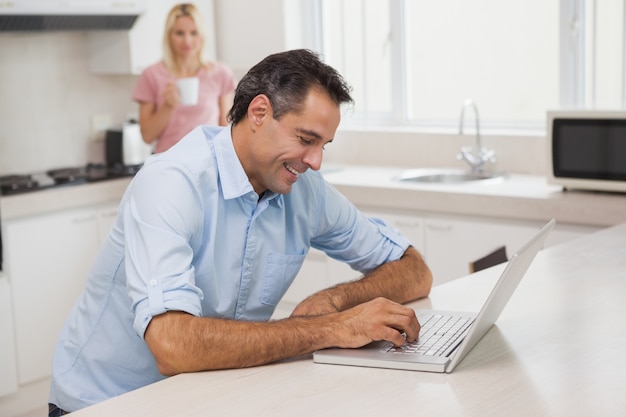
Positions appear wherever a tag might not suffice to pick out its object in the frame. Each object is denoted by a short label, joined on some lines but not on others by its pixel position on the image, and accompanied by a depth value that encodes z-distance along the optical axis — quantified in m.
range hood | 4.25
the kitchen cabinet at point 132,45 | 4.82
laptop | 1.65
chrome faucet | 4.25
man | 1.71
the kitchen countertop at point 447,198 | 3.47
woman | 4.36
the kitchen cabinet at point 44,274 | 4.04
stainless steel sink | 4.28
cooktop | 4.16
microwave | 3.53
